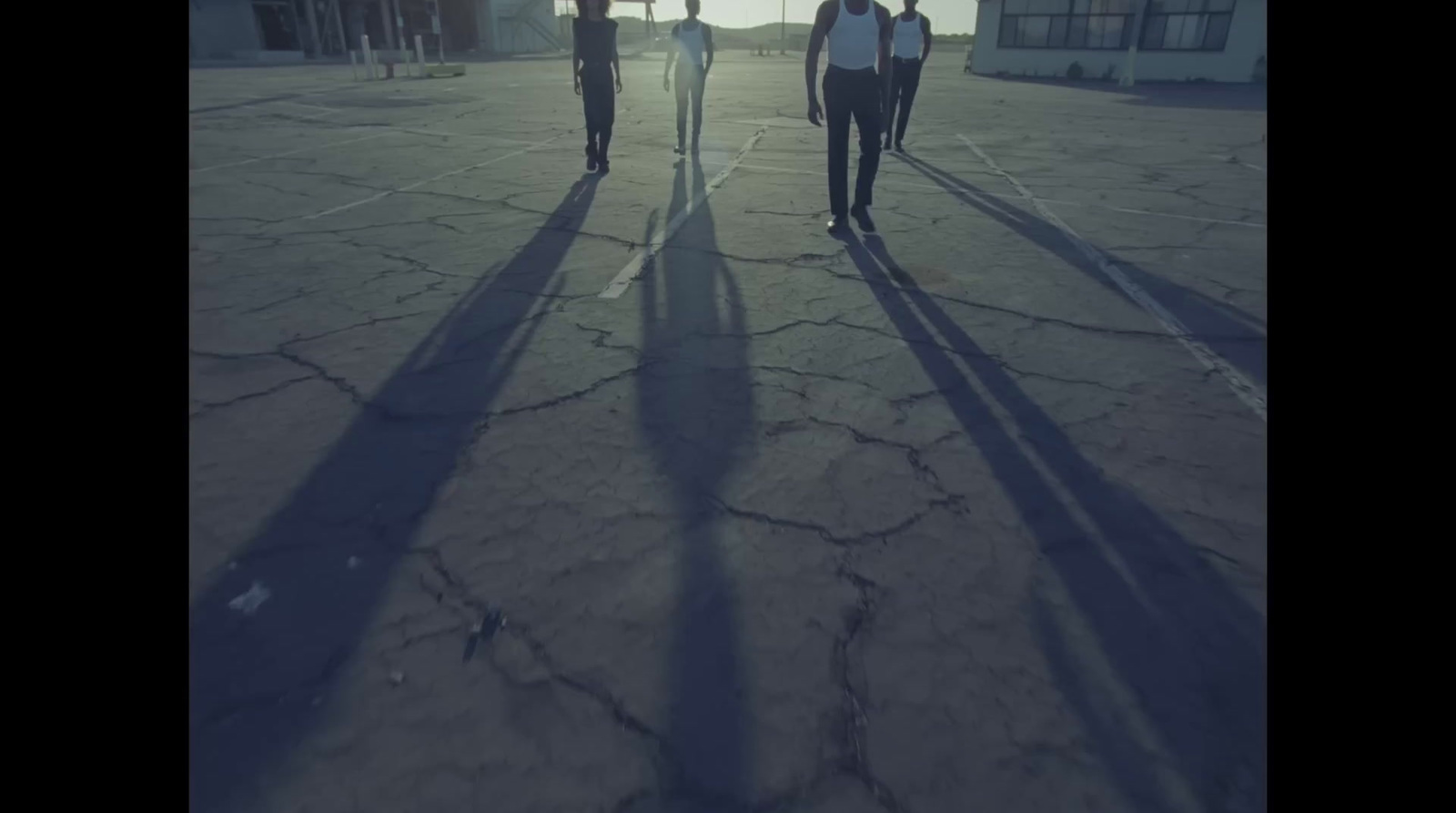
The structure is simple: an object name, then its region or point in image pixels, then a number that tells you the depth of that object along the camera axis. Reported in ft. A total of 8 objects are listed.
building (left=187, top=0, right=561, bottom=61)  106.52
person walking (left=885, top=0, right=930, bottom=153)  25.72
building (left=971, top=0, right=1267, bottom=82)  76.02
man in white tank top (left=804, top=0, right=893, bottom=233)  15.17
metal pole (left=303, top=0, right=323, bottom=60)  109.40
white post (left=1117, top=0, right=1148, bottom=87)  72.38
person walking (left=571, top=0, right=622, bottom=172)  21.36
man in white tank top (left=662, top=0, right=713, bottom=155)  26.22
